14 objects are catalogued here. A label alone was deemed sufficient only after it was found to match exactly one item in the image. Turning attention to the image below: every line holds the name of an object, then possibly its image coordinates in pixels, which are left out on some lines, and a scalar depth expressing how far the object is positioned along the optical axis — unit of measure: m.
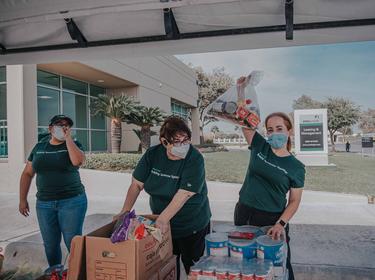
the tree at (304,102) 50.16
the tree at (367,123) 65.53
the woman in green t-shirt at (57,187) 2.71
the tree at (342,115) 32.84
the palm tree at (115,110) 13.66
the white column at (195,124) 27.88
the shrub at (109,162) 11.52
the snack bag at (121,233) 1.51
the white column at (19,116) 9.66
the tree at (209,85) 37.19
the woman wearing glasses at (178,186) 2.04
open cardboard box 1.51
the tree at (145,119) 14.49
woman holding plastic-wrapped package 2.23
